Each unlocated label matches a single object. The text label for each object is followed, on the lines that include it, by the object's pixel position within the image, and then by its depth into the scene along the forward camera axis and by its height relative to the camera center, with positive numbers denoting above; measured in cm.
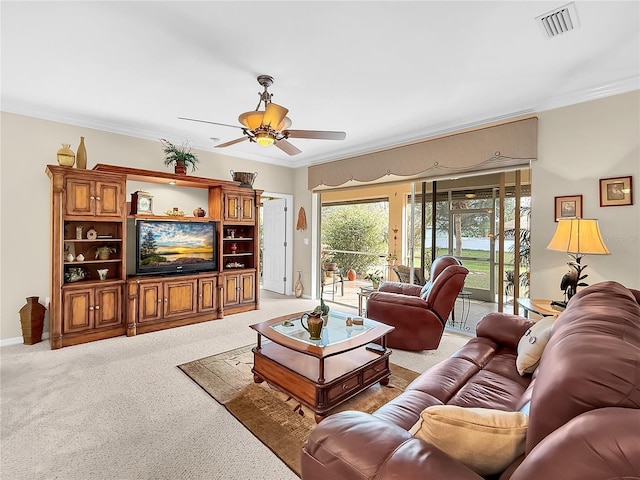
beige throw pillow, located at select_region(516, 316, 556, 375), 185 -65
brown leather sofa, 65 -44
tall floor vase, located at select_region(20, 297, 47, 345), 364 -96
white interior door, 668 -15
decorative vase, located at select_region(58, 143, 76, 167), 363 +94
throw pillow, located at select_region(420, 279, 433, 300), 359 -62
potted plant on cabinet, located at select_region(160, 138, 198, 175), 455 +121
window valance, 360 +112
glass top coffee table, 225 -101
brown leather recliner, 335 -79
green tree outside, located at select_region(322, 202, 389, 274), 613 +11
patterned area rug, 206 -129
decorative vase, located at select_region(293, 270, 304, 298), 639 -103
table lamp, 267 -2
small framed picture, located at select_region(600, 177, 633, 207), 298 +47
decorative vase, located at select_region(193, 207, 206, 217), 490 +40
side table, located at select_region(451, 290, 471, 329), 454 -107
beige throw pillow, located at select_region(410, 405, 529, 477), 96 -61
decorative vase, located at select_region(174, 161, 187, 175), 454 +101
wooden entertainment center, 358 -47
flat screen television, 425 -13
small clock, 430 +48
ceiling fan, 263 +99
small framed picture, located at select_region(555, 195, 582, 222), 327 +34
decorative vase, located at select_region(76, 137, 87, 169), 379 +98
